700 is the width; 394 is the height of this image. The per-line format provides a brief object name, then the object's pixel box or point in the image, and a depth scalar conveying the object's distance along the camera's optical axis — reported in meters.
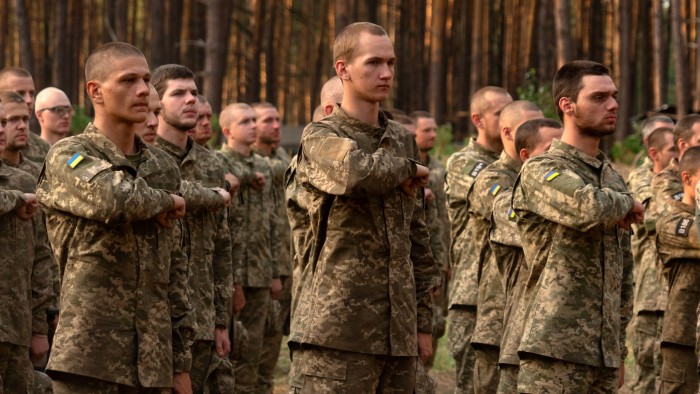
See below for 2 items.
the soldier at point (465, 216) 9.35
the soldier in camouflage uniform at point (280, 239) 11.09
